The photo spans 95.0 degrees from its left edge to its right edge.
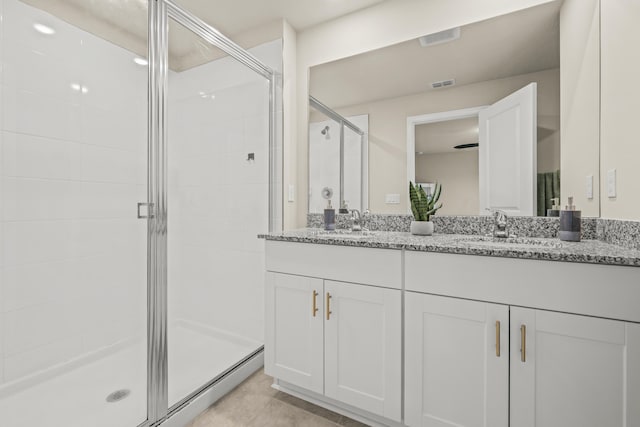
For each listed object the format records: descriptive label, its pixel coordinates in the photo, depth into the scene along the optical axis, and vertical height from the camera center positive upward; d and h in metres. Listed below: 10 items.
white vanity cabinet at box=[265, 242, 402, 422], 1.25 -0.52
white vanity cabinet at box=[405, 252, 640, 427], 0.91 -0.47
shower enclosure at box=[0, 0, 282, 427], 1.36 -0.01
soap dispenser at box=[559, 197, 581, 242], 1.27 -0.05
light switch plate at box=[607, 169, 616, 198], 1.18 +0.12
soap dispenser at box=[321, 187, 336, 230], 1.89 -0.04
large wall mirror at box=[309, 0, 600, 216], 1.36 +0.55
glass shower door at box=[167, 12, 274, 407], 1.78 +0.06
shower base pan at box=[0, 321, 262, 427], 1.31 -0.88
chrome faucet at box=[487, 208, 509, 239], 1.42 -0.06
